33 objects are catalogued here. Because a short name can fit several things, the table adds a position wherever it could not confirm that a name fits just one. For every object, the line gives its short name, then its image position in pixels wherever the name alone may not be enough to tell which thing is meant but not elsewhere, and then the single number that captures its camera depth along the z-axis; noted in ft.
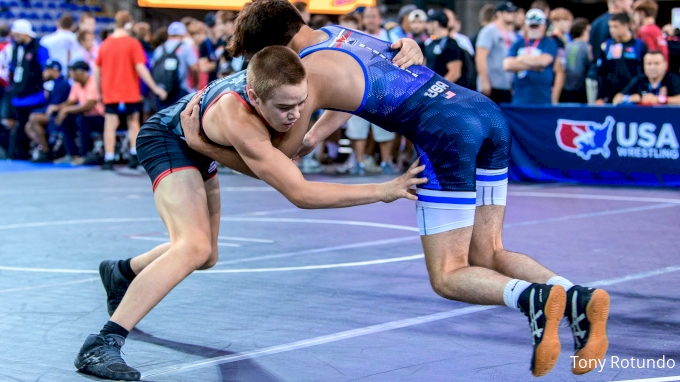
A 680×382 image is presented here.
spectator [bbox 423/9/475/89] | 33.73
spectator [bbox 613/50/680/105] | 30.81
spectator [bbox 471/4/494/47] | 37.47
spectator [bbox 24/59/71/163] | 45.88
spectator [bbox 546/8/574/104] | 36.68
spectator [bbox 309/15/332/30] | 37.27
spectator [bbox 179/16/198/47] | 41.52
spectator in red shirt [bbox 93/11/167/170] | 40.16
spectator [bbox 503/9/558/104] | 32.65
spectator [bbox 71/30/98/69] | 46.84
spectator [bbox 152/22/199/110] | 40.88
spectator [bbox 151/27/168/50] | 46.24
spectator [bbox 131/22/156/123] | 43.06
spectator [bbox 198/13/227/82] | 42.19
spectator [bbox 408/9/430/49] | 35.76
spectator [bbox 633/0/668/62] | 33.58
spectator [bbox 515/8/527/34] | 37.88
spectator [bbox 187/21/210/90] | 41.91
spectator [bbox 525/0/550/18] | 37.88
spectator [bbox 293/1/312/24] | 29.64
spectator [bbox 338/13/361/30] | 37.81
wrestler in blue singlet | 11.84
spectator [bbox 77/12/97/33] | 46.73
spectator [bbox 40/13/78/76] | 47.32
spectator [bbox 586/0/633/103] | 35.50
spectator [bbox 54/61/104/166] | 44.19
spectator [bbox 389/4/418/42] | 37.41
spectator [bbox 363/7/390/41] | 36.47
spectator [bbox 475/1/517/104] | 34.96
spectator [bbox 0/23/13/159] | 49.59
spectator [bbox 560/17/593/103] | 38.04
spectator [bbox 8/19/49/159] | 46.19
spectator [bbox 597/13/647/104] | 32.48
